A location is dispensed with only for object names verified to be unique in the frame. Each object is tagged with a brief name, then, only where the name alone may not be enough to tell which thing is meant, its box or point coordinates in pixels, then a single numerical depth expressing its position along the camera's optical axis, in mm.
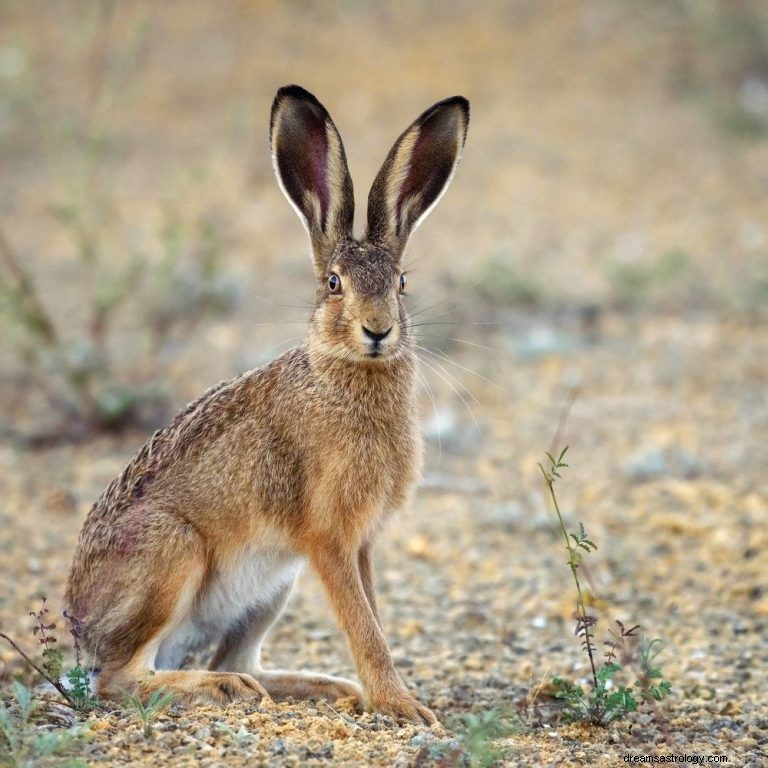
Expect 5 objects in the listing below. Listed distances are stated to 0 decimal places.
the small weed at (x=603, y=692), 8195
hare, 9305
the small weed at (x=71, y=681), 8500
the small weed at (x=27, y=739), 7090
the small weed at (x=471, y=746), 7223
